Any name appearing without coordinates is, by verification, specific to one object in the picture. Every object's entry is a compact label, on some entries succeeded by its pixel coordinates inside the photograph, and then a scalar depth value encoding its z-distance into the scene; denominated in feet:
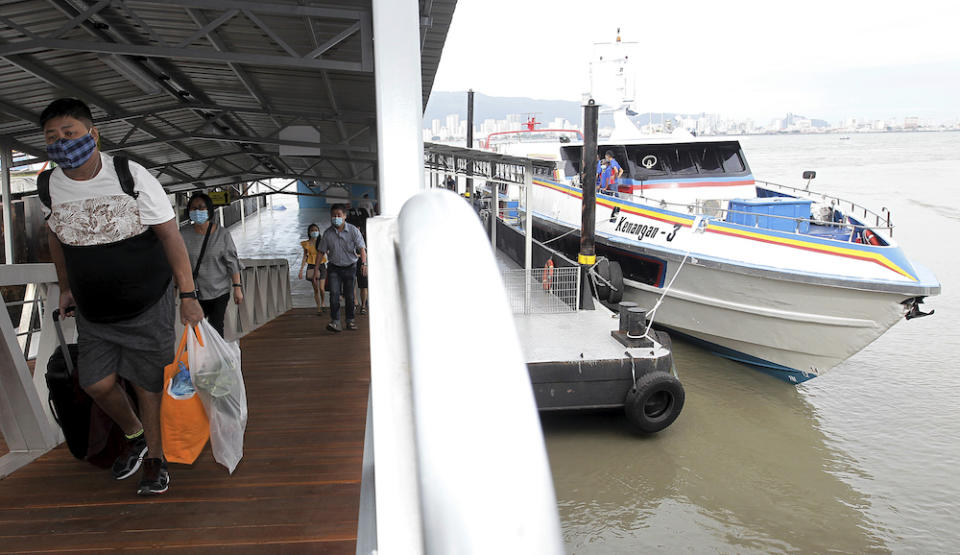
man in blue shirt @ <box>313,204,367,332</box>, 25.59
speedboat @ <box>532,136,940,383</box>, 32.09
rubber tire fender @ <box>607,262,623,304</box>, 40.37
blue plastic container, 37.99
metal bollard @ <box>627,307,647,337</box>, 28.68
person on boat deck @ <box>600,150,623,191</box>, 45.70
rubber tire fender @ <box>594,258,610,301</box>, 40.60
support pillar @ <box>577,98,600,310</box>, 38.63
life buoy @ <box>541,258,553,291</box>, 36.51
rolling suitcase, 10.33
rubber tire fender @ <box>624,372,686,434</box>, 27.44
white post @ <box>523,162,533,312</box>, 38.83
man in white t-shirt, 8.34
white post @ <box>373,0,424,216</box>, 4.73
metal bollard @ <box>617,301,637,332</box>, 29.35
